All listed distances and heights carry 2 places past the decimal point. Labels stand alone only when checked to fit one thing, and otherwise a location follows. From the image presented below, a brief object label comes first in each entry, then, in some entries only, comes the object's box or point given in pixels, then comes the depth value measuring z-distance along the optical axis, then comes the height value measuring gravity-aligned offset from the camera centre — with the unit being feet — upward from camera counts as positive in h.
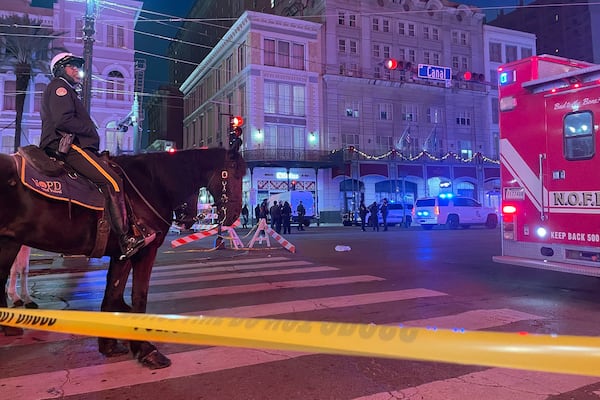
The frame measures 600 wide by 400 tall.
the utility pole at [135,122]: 123.54 +27.64
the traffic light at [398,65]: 59.31 +20.67
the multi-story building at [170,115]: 234.17 +55.05
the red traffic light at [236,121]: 45.60 +10.02
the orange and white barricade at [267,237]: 46.80 -2.15
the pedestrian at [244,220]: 110.84 -0.61
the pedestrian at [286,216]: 82.34 +0.26
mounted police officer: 13.98 +2.37
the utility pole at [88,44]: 41.29 +16.64
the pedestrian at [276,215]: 82.23 +0.46
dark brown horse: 13.50 +0.28
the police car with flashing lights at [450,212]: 89.66 +0.54
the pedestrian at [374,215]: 91.69 +0.22
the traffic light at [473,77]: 63.14 +20.58
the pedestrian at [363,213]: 92.23 +0.68
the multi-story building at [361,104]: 137.59 +37.63
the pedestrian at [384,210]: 91.04 +1.22
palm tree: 105.91 +43.09
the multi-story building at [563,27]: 218.18 +96.46
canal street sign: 62.13 +20.01
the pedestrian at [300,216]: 96.11 +0.26
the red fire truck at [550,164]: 21.66 +2.60
